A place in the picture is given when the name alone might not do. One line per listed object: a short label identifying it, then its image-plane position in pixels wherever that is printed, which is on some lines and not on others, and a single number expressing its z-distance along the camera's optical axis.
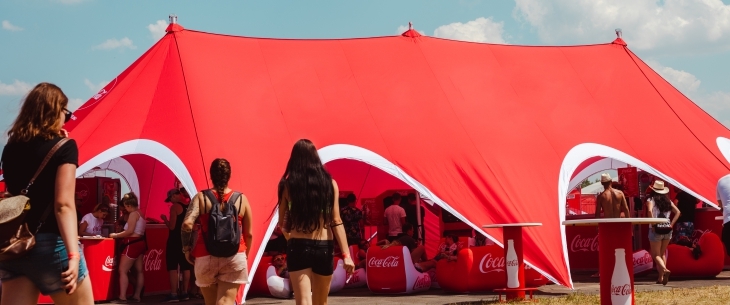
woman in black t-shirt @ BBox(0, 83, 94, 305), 3.76
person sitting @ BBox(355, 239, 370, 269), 13.64
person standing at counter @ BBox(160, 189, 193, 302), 11.75
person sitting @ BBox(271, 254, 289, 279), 11.97
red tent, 11.67
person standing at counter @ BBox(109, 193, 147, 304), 11.94
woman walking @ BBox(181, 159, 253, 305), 6.07
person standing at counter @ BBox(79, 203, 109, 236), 12.43
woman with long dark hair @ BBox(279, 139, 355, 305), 5.83
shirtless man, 12.41
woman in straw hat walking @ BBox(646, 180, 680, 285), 12.32
